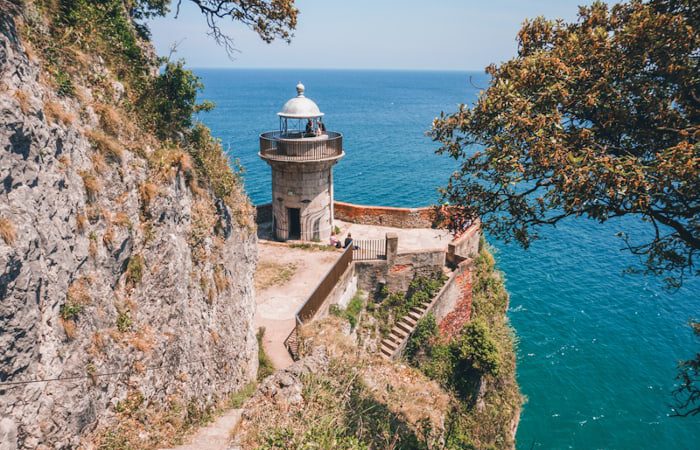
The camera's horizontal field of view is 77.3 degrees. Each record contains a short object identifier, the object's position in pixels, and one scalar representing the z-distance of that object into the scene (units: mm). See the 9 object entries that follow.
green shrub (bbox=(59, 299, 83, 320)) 6688
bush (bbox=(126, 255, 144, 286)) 8414
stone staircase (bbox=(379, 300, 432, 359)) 19703
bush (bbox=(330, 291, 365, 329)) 18328
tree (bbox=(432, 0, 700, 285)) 6770
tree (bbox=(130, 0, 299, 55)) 12500
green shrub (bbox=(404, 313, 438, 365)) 20000
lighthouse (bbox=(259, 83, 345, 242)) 21609
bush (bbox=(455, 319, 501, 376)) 18219
